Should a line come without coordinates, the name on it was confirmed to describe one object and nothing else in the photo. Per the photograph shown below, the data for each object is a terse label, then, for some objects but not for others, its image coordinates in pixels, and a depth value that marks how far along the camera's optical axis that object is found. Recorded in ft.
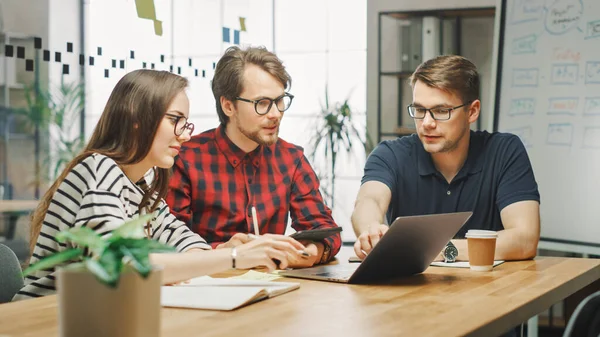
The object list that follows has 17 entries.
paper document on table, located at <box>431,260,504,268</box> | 6.82
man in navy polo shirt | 7.96
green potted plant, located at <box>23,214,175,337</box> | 3.10
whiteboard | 12.00
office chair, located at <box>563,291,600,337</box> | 4.92
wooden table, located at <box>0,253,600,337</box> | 4.12
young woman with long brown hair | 5.42
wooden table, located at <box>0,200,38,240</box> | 9.36
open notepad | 4.69
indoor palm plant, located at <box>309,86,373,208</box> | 16.79
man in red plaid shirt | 7.98
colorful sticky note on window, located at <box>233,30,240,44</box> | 14.20
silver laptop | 5.55
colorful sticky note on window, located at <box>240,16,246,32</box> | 14.61
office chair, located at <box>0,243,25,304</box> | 5.66
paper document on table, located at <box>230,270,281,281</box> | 5.98
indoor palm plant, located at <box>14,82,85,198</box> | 9.55
